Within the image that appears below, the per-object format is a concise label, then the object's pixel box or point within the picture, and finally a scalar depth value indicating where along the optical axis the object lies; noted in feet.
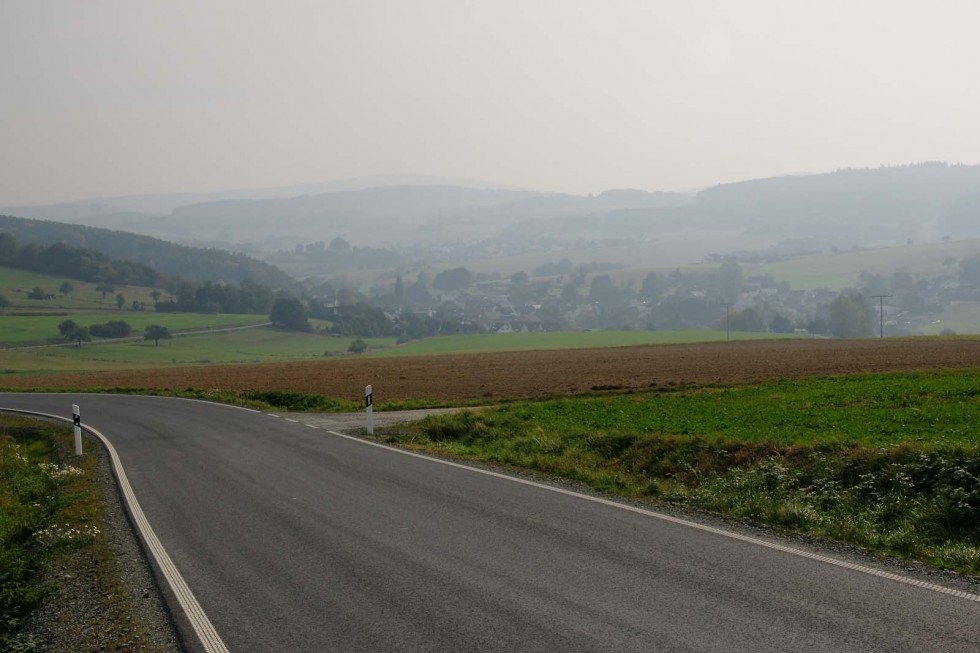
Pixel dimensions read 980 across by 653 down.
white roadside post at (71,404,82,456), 69.55
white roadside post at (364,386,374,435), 70.91
